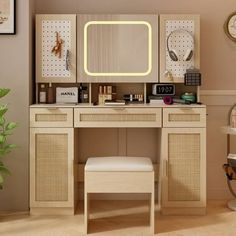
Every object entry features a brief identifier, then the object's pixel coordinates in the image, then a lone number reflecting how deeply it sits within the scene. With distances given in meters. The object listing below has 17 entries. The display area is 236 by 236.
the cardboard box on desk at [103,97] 3.72
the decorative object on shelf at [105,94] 3.72
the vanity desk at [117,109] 3.40
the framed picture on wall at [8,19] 3.45
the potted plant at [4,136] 3.14
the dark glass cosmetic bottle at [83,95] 3.75
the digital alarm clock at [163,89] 3.71
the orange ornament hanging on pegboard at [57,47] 3.61
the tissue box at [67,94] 3.73
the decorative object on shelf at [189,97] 3.59
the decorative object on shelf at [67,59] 3.61
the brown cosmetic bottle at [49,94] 3.70
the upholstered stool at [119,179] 3.02
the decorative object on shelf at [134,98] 3.74
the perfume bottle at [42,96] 3.65
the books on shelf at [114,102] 3.44
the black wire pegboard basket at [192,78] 3.56
